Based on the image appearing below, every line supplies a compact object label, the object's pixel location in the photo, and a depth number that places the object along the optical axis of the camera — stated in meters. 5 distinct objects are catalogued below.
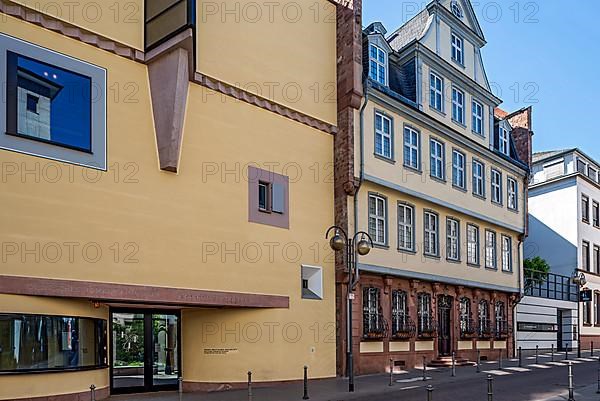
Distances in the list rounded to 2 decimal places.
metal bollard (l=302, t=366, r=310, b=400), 16.55
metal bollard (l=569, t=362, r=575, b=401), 14.99
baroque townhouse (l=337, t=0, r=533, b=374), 24.17
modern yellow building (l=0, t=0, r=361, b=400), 14.52
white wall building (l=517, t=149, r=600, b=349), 41.31
